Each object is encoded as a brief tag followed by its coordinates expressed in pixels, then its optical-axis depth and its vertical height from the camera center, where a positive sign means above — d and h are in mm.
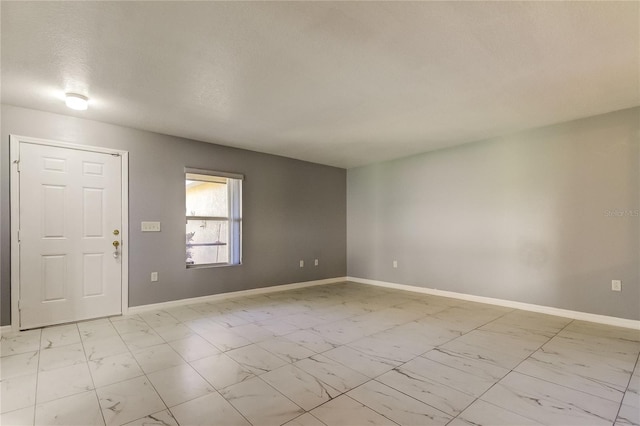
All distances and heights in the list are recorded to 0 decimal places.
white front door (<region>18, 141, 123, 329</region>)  3422 -177
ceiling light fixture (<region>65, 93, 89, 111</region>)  2968 +1150
